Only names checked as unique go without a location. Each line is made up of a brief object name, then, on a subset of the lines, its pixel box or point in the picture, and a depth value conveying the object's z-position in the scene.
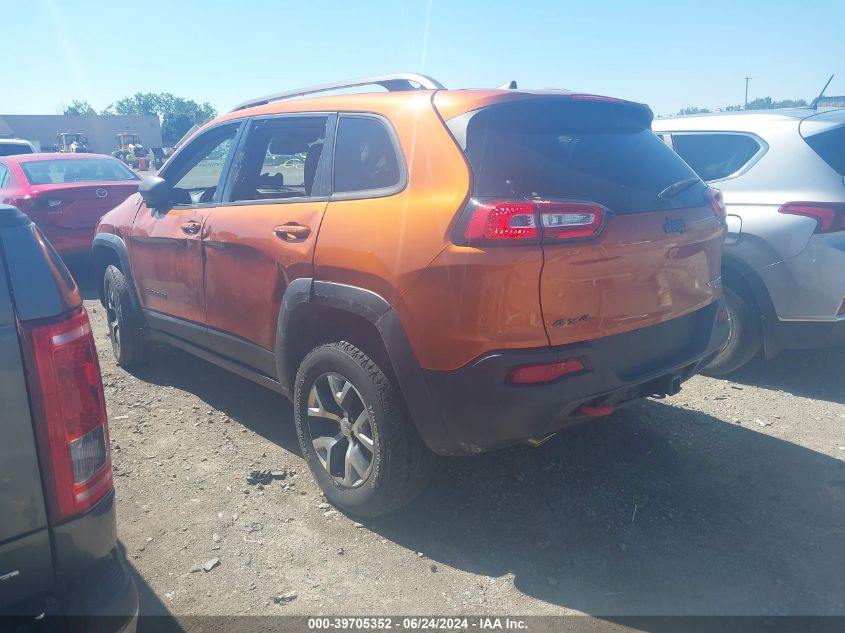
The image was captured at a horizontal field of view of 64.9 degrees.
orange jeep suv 2.51
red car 7.85
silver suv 4.22
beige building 65.50
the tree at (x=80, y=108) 115.38
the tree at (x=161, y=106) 115.87
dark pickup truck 1.67
